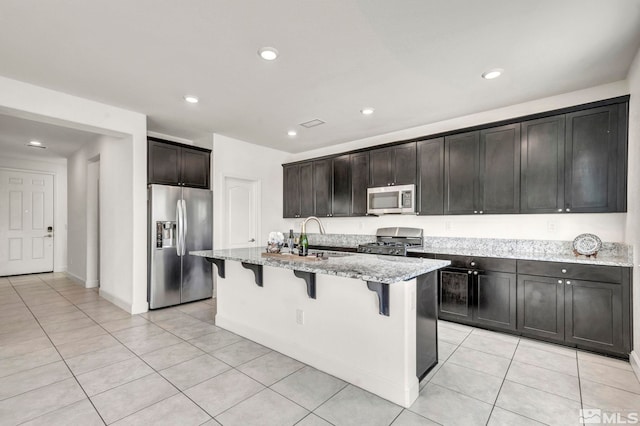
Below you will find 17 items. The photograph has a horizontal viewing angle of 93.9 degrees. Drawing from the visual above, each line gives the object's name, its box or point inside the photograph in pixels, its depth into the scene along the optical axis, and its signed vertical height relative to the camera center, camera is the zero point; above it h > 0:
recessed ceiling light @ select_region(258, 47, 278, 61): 2.47 +1.35
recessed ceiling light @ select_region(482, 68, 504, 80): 2.81 +1.34
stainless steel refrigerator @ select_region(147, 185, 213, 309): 4.30 -0.48
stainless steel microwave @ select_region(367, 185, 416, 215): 4.30 +0.19
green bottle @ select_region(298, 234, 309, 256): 2.81 -0.31
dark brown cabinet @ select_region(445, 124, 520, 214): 3.54 +0.51
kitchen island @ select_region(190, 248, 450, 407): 2.08 -0.86
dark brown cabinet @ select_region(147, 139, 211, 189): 4.42 +0.75
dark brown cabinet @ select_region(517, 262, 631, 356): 2.69 -0.95
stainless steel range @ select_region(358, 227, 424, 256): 4.18 -0.45
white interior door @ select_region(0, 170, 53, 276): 6.65 -0.24
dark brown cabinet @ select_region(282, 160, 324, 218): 5.43 +0.46
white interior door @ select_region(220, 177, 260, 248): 5.17 -0.01
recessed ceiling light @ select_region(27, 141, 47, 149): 5.50 +1.27
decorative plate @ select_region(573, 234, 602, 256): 3.06 -0.33
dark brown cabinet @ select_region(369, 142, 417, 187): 4.36 +0.72
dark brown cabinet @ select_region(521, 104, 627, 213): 2.94 +0.53
